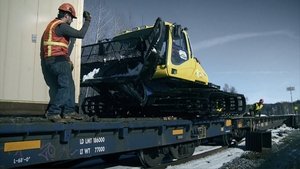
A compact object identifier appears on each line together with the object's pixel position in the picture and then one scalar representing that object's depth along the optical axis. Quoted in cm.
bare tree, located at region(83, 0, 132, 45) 2061
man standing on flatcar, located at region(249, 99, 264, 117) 1746
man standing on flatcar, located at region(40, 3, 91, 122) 369
